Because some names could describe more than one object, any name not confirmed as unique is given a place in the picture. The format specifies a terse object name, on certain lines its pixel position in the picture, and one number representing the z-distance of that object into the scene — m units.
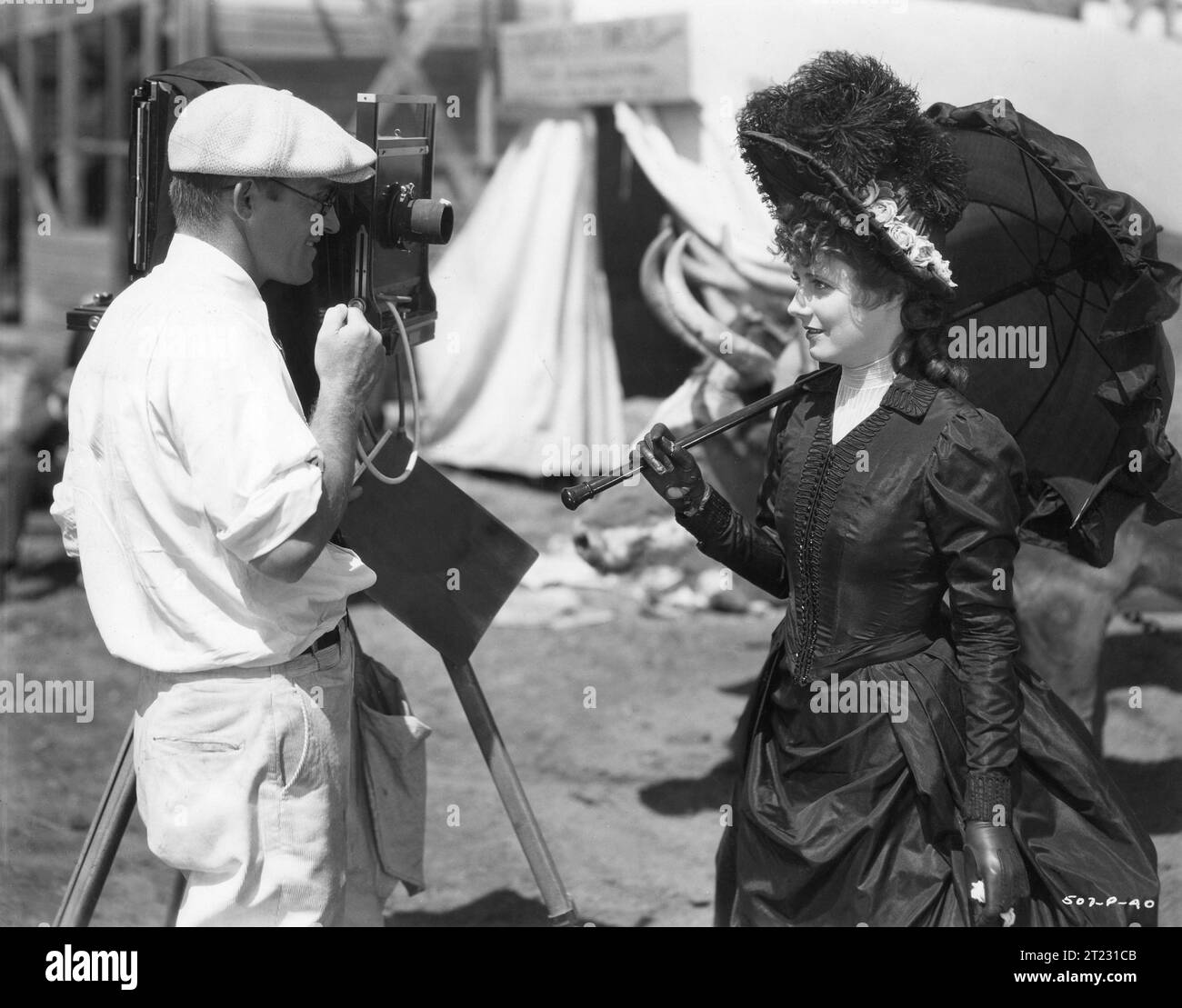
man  1.97
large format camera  2.43
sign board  6.52
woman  2.17
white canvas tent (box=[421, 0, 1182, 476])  4.11
